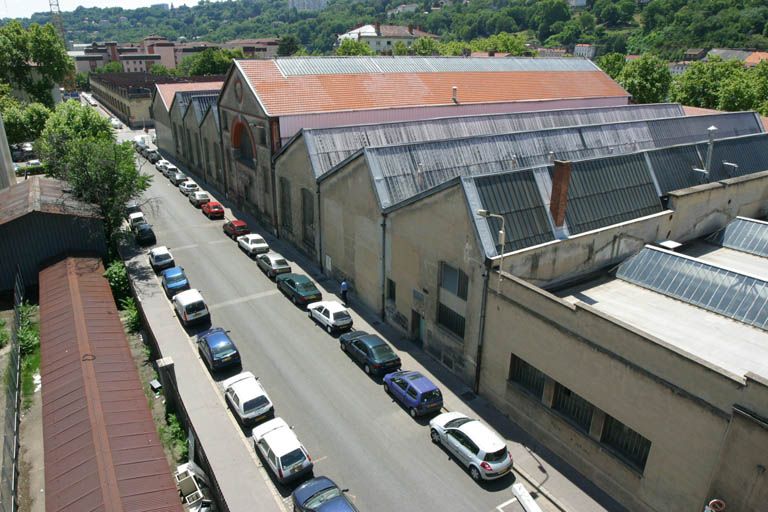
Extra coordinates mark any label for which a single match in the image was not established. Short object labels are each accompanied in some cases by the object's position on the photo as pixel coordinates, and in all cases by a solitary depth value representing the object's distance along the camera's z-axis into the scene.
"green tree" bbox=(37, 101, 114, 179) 46.88
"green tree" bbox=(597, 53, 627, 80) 93.38
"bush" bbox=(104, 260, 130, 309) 35.41
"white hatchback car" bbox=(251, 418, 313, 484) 20.23
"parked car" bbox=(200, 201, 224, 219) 50.56
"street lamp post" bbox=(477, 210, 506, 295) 22.17
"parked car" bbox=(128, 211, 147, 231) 46.47
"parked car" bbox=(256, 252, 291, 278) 37.44
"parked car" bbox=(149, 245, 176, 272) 39.03
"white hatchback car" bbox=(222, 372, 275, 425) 23.33
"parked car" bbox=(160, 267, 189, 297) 35.34
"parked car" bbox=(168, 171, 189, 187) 61.61
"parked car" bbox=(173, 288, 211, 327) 31.16
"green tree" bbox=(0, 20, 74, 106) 77.12
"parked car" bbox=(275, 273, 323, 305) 33.75
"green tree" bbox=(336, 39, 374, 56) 127.25
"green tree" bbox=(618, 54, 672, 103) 73.31
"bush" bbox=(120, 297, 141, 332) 32.75
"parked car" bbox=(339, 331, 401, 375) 26.75
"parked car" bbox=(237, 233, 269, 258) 41.41
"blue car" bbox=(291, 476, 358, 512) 18.06
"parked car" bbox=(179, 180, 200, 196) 56.59
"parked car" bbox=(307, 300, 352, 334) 30.66
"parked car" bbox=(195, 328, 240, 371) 27.02
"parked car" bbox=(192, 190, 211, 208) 52.85
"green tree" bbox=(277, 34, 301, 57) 185.12
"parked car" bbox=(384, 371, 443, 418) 23.91
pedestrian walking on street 34.29
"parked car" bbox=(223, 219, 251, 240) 45.41
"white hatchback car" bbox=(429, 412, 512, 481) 20.28
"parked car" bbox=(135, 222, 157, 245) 44.03
